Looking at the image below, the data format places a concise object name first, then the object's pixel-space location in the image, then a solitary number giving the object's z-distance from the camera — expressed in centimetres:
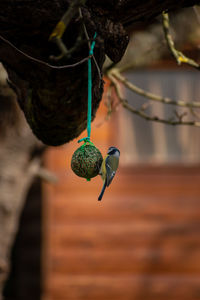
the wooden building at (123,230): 1484
